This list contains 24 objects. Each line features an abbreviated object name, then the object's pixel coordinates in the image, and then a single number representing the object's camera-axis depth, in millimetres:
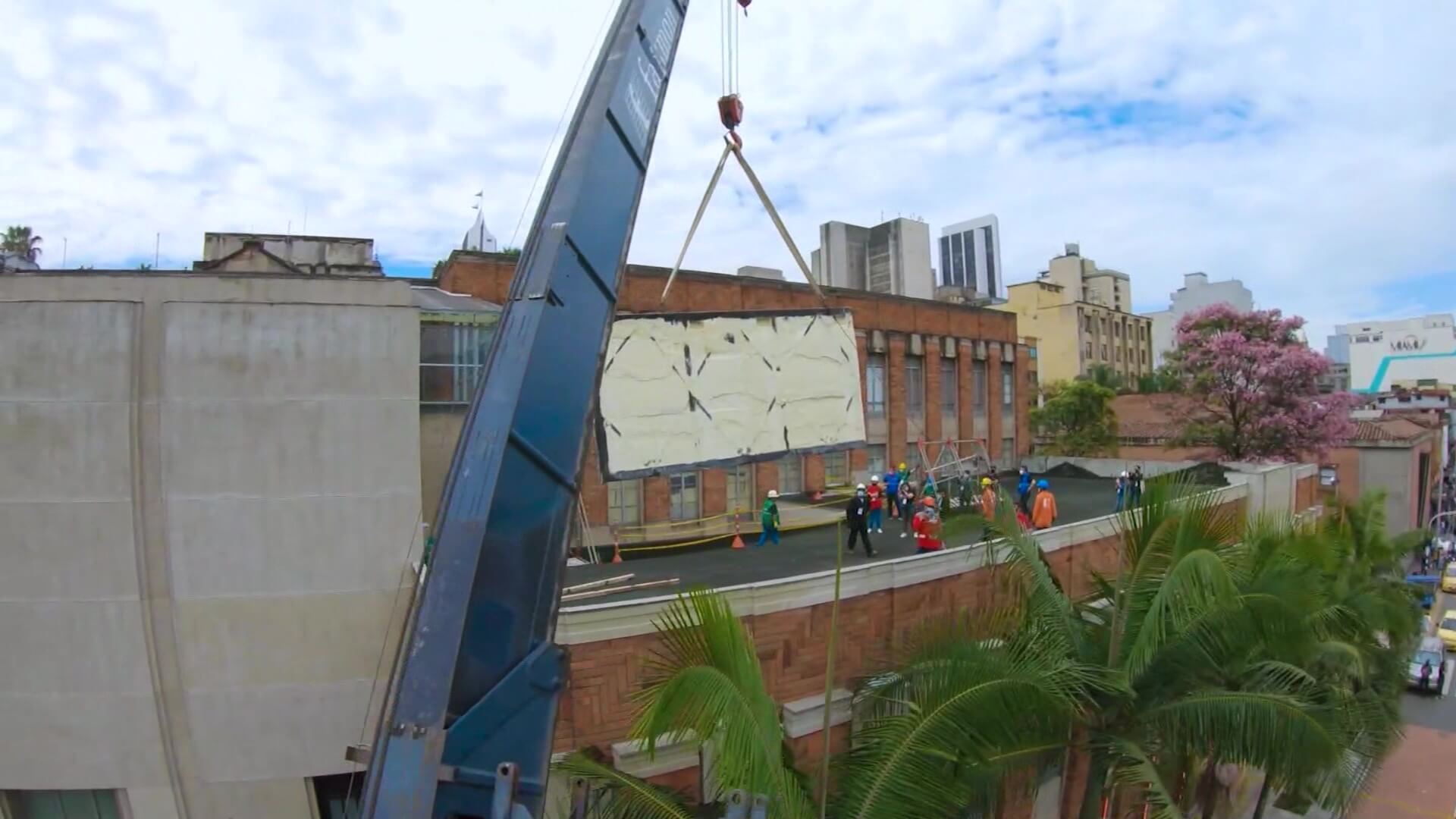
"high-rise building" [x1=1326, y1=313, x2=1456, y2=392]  103000
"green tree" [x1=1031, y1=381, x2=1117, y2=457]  45562
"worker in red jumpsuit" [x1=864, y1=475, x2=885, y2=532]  19531
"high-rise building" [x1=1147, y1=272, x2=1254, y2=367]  104188
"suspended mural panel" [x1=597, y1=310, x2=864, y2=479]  12008
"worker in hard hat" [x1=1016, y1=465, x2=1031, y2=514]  20859
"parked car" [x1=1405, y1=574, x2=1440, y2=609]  34850
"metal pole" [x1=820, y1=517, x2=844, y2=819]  6059
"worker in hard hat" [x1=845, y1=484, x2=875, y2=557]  16375
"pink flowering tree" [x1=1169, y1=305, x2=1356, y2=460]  30203
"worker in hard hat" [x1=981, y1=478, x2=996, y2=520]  16188
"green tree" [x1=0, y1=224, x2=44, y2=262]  35509
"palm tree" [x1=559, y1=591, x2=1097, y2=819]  5781
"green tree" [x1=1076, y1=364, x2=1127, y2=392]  59641
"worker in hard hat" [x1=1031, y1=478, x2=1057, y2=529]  16391
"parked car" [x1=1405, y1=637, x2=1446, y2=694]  28891
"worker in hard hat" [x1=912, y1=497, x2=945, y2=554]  14648
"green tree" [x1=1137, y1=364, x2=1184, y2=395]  34219
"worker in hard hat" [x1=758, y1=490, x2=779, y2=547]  18938
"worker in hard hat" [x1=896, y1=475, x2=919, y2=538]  20672
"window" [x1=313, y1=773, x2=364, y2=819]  11234
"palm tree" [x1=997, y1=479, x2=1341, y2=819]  7734
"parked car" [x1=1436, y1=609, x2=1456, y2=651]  32781
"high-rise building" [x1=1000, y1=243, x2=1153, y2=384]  74188
